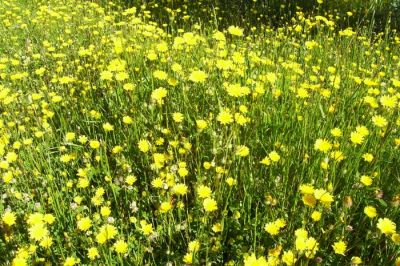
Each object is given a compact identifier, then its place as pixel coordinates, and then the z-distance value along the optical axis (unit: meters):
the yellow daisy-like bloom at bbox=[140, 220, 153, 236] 0.70
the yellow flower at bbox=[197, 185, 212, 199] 0.73
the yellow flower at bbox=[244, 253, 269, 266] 0.59
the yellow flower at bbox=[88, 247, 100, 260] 0.66
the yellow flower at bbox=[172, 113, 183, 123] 0.89
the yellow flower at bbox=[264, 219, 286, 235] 0.65
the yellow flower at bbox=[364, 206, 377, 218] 0.66
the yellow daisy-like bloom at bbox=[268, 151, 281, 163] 0.78
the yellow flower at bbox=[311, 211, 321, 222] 0.65
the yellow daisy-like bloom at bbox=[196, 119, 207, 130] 0.82
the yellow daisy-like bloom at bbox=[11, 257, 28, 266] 0.63
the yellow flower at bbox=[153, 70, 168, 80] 0.96
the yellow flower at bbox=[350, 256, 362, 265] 0.60
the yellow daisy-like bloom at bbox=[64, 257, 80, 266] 0.64
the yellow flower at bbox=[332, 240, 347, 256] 0.65
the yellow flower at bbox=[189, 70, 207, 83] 0.90
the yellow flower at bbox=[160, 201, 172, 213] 0.69
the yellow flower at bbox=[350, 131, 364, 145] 0.80
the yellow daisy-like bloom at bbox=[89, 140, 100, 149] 0.87
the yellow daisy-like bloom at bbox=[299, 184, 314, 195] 0.68
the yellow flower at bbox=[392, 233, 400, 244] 0.61
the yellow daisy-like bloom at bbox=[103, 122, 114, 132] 0.88
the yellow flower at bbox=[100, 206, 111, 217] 0.72
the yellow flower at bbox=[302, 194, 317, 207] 0.65
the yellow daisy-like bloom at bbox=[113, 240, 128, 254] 0.65
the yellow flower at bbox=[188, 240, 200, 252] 0.67
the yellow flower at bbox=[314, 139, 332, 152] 0.77
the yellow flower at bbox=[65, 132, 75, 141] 0.88
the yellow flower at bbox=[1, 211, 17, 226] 0.70
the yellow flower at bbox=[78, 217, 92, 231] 0.69
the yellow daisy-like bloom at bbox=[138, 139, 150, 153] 0.84
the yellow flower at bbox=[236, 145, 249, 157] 0.77
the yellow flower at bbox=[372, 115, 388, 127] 0.85
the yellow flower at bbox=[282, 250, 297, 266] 0.60
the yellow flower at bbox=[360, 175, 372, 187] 0.72
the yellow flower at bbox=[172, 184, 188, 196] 0.71
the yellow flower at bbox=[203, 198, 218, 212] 0.69
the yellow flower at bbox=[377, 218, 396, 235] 0.63
